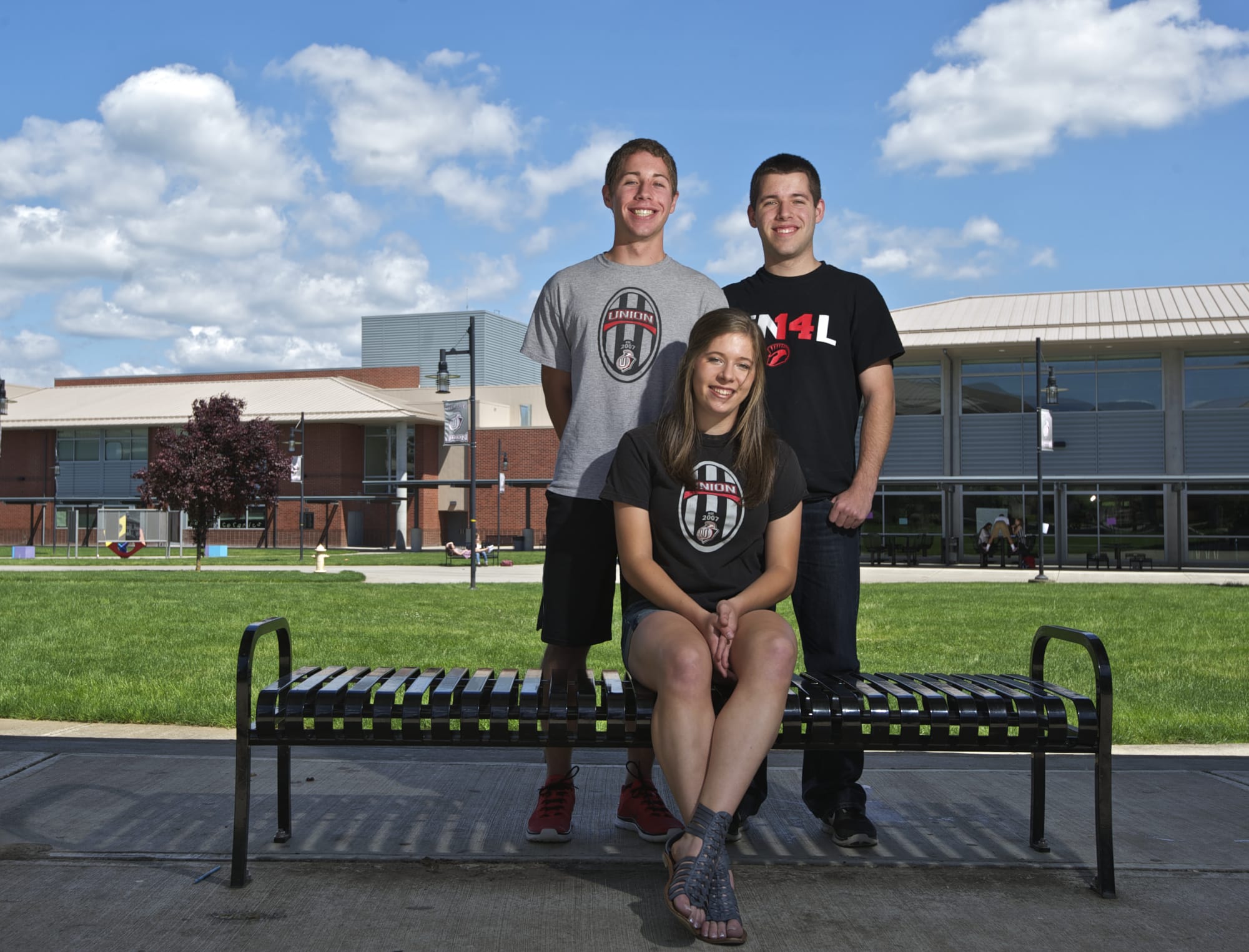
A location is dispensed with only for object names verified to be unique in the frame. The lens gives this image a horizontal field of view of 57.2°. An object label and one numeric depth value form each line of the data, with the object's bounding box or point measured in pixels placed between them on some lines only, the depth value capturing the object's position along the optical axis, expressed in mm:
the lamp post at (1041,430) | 25422
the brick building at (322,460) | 51844
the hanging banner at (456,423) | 32656
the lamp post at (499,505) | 46125
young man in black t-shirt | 4062
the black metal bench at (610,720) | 3393
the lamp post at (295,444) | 48144
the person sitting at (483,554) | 32125
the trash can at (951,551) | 35719
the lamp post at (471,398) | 21922
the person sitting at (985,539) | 34062
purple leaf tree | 33125
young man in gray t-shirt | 3953
